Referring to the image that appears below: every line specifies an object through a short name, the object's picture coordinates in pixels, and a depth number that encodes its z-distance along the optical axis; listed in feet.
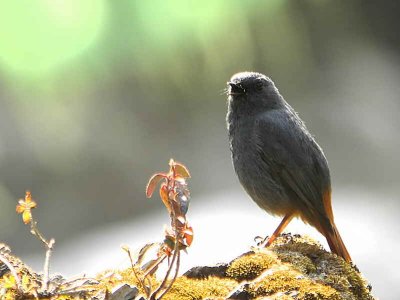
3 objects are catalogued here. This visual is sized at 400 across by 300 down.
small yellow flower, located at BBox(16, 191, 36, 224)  18.70
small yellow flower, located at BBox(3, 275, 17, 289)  17.85
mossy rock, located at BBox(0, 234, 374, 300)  20.01
